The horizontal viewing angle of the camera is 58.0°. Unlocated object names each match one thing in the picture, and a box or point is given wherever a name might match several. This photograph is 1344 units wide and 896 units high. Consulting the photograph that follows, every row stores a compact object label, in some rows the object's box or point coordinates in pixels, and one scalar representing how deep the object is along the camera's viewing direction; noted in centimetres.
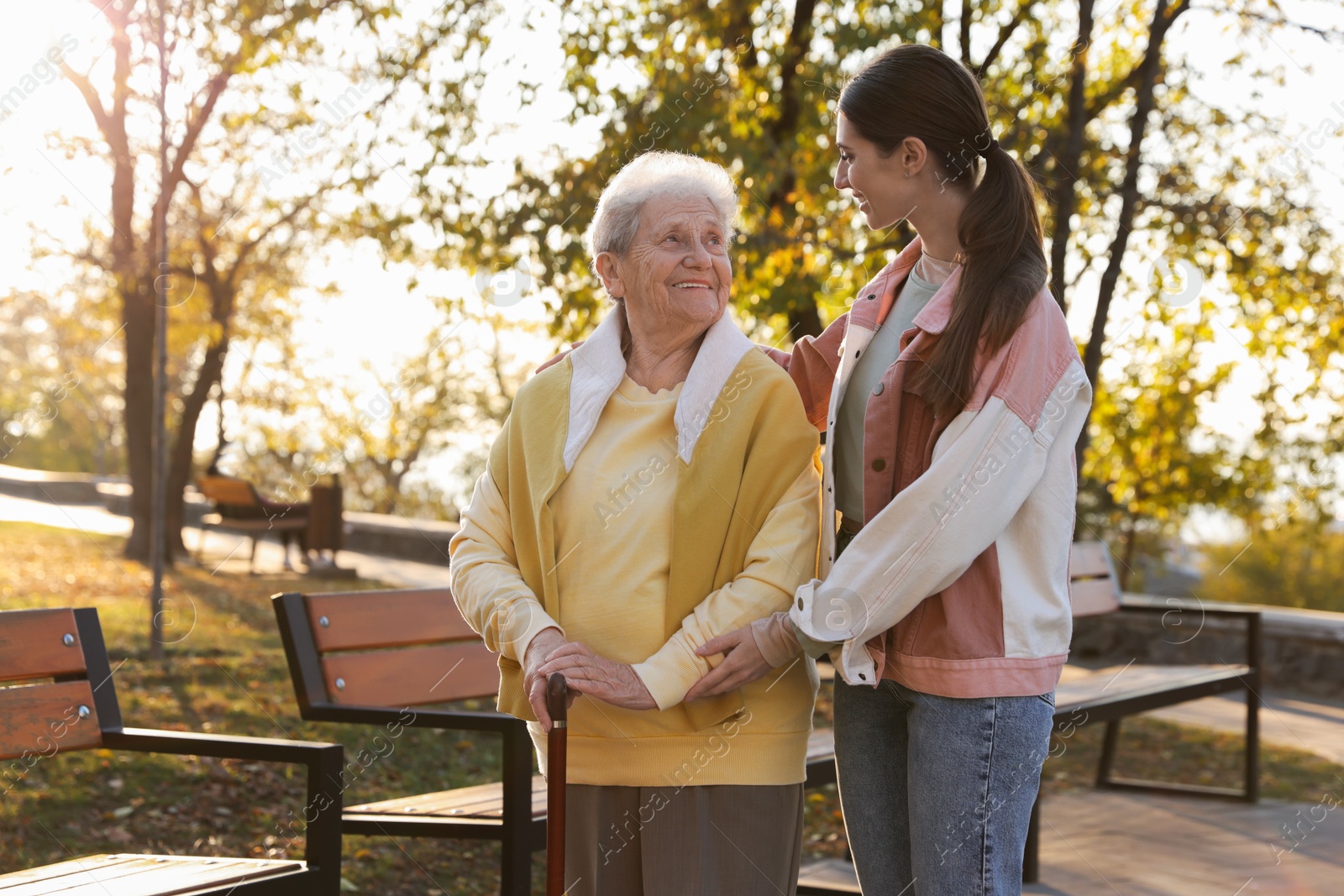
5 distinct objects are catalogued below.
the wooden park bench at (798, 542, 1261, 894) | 429
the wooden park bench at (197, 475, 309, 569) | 1319
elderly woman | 203
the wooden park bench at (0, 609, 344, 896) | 263
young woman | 183
